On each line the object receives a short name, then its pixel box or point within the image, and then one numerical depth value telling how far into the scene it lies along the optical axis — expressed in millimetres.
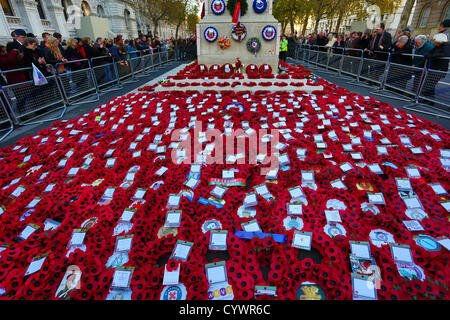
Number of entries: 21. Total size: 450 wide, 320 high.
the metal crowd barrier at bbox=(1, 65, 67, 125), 5445
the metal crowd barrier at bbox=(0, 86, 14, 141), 5215
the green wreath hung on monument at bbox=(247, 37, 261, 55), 9398
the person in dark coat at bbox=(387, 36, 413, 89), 7320
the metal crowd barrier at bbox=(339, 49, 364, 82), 9820
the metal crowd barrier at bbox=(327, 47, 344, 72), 11868
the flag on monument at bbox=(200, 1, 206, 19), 9641
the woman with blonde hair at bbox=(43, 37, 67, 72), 6949
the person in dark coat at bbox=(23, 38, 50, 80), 5949
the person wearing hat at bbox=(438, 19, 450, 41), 6217
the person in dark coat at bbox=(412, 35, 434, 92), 7100
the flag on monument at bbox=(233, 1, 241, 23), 8899
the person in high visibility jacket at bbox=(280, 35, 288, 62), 13156
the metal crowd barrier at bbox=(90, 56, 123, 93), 8652
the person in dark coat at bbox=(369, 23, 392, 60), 9031
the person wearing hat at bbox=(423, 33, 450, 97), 6148
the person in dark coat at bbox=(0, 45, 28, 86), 5695
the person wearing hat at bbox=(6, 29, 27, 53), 6598
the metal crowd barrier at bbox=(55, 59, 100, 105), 7199
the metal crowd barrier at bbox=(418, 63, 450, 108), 6086
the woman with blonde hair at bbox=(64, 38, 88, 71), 7992
